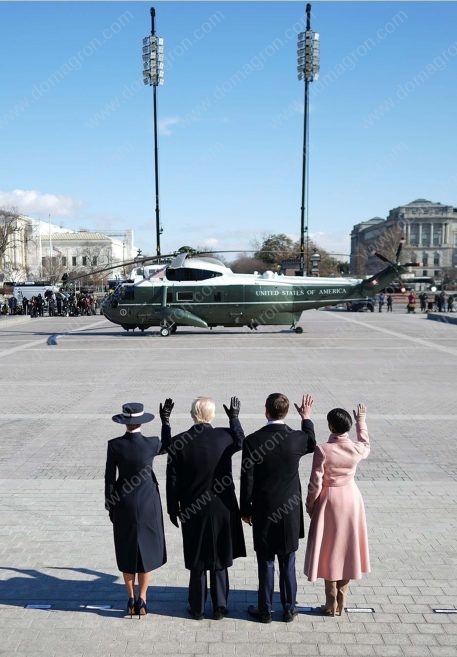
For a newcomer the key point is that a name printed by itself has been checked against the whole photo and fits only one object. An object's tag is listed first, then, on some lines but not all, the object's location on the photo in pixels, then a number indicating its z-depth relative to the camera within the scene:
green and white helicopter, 25.69
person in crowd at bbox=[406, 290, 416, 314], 46.94
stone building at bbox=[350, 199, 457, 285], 144.00
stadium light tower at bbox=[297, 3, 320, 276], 36.97
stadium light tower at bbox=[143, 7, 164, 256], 34.56
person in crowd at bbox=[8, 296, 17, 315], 46.22
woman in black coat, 4.55
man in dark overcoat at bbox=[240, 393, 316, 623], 4.48
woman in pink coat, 4.54
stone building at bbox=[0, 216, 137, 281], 95.25
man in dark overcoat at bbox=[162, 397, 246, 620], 4.50
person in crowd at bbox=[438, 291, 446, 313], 46.31
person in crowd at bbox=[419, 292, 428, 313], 48.88
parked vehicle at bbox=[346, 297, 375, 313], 49.69
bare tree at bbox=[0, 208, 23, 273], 73.94
